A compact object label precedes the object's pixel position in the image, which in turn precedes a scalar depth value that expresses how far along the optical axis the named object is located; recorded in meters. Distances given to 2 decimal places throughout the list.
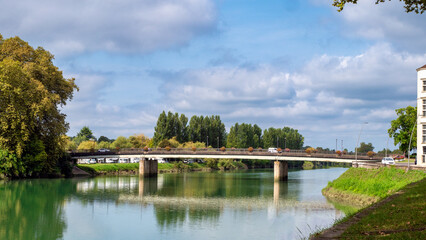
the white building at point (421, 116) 66.31
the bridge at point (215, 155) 90.60
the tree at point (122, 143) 166.02
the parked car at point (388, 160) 76.36
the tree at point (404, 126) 90.62
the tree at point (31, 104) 73.88
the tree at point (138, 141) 165.02
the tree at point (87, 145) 155.27
